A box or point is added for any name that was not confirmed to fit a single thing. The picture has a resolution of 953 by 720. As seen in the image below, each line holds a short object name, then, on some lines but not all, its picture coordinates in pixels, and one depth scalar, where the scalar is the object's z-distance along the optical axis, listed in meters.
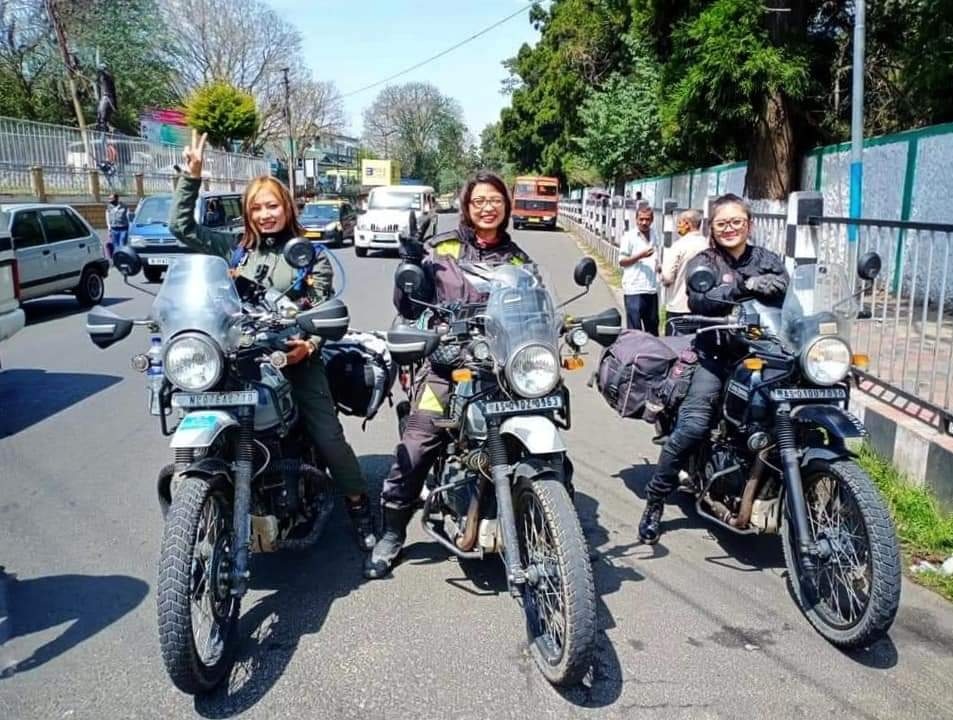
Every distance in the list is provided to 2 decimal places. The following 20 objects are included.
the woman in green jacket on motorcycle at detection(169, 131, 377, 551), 3.95
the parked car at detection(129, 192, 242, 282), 17.30
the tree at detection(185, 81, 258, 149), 43.03
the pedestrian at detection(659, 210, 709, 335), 7.07
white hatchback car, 12.39
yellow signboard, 53.97
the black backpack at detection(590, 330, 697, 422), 4.39
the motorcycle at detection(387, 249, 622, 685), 2.98
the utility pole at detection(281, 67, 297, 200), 44.19
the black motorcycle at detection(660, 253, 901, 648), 3.20
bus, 38.81
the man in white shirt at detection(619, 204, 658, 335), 8.69
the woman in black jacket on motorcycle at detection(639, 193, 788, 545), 3.95
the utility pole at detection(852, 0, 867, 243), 9.00
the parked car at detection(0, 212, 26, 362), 7.66
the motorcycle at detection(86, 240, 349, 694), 2.88
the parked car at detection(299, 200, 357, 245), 25.53
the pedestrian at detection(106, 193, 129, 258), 20.72
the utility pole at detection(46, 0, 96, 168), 33.13
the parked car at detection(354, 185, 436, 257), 23.47
